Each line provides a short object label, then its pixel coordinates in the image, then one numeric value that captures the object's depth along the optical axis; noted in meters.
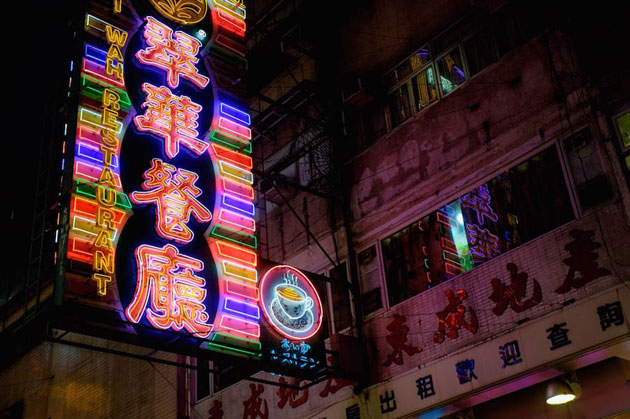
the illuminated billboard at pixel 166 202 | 10.59
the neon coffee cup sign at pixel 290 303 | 12.13
